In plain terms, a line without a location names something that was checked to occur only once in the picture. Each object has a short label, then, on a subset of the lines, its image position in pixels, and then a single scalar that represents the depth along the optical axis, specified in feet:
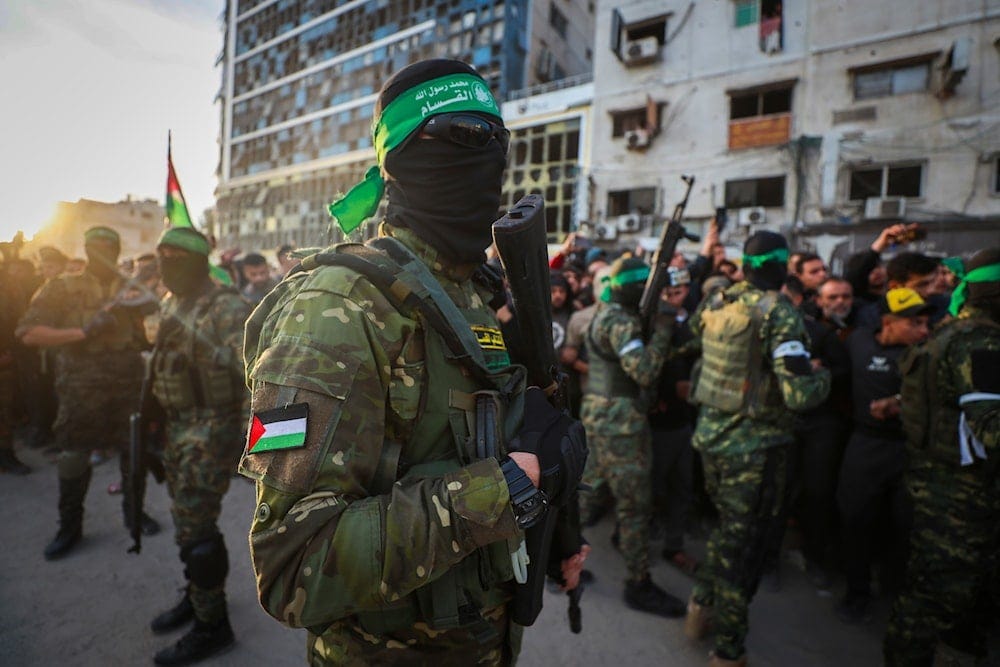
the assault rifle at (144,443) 9.78
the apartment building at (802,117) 44.09
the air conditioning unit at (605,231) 59.36
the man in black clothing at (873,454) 11.00
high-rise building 77.51
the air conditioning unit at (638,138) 56.70
